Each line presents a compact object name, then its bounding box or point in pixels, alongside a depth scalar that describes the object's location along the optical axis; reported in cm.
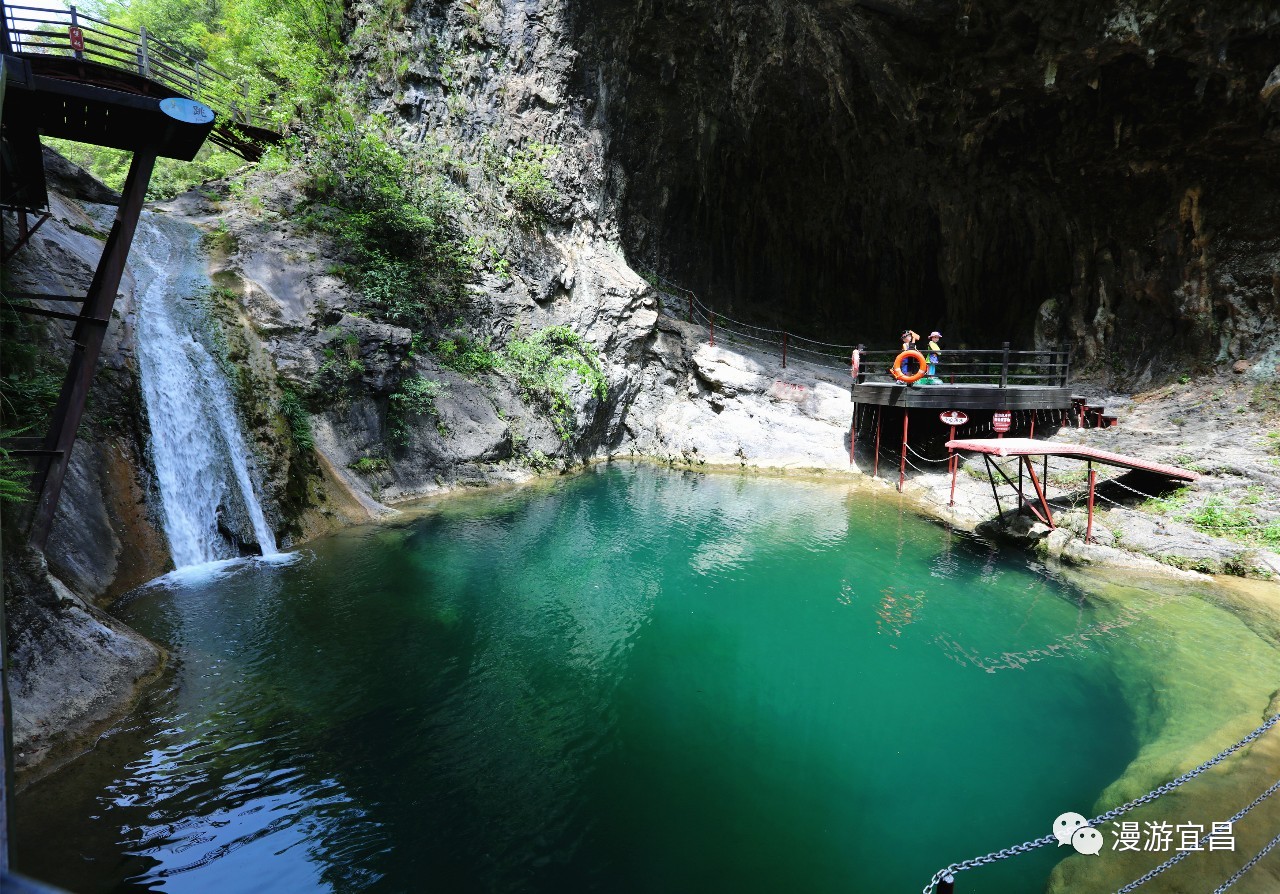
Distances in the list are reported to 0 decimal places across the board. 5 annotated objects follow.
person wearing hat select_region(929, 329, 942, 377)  1609
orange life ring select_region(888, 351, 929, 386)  1593
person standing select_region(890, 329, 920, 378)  1652
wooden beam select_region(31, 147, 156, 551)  640
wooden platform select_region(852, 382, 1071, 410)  1548
